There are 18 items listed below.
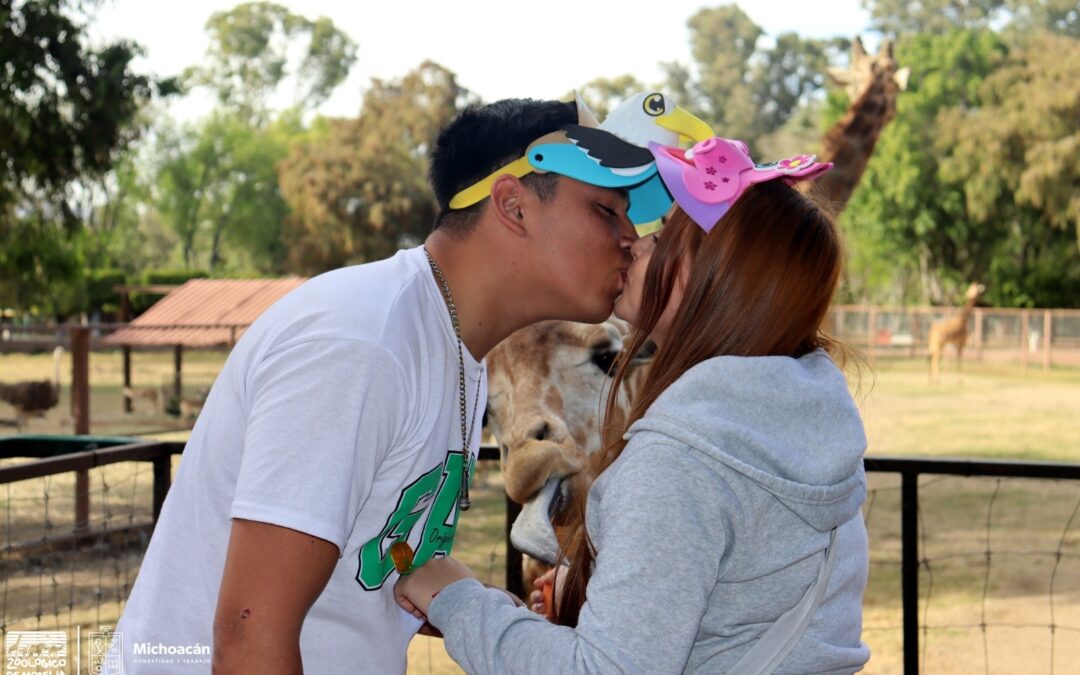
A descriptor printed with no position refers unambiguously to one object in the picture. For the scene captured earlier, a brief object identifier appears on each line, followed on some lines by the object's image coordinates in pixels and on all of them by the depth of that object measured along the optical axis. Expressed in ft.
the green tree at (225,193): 188.75
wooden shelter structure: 60.85
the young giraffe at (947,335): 86.36
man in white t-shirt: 4.84
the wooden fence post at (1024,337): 88.33
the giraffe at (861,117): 32.19
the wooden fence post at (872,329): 100.68
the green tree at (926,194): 126.41
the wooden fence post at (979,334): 93.91
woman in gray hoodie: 4.52
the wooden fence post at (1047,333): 89.86
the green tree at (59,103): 37.27
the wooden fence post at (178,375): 55.31
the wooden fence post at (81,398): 26.66
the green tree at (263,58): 236.43
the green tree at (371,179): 119.96
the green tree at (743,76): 298.56
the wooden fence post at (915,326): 100.32
